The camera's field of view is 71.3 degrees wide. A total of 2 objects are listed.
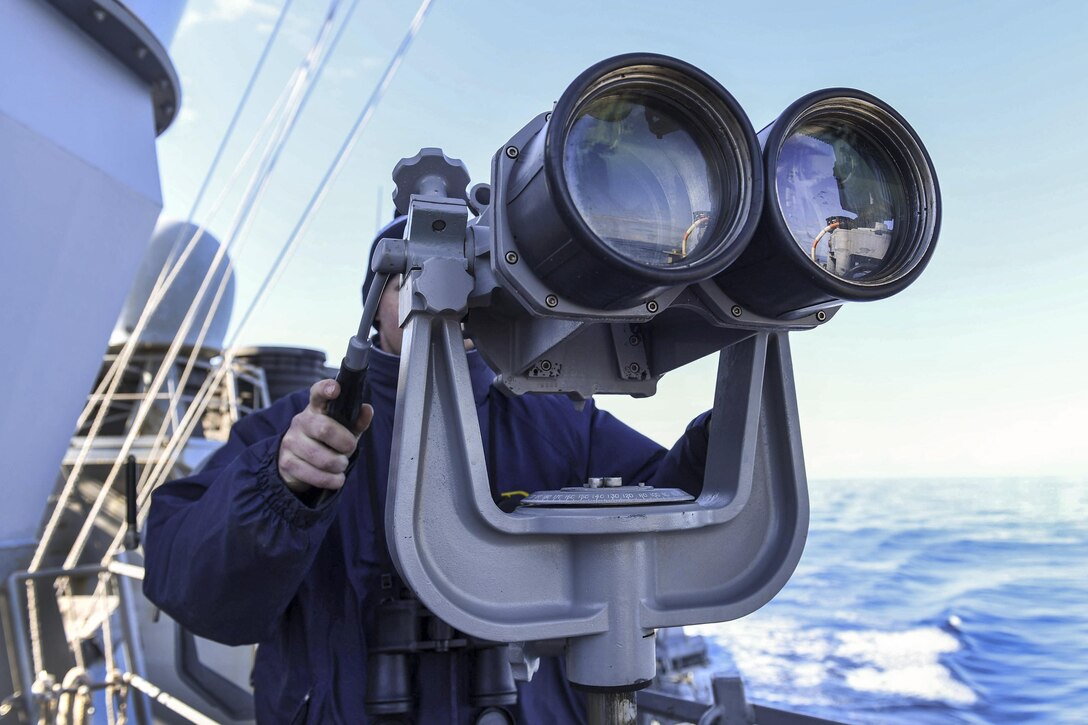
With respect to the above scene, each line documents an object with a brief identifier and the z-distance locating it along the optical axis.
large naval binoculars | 0.65
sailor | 0.93
